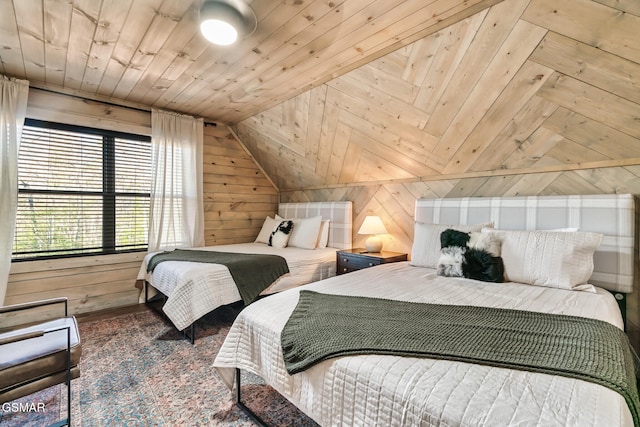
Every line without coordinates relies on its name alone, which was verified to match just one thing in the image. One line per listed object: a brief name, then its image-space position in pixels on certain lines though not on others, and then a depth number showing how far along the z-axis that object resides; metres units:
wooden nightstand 2.97
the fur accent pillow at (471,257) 2.05
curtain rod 2.87
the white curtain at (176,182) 3.51
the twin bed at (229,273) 2.39
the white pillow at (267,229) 4.20
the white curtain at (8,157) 2.62
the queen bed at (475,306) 0.82
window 2.88
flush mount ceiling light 1.73
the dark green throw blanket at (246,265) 2.67
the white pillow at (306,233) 3.76
